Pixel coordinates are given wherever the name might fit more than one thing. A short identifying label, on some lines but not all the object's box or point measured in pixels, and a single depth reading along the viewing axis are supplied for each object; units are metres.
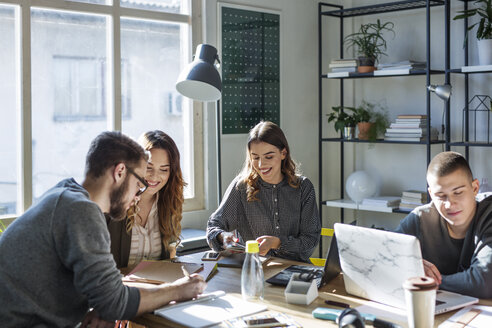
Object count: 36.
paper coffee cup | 1.62
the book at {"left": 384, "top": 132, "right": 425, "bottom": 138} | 4.02
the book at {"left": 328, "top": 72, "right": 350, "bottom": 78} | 4.25
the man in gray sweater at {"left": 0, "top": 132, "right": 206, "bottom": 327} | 1.70
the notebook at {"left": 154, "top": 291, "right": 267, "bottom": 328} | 1.80
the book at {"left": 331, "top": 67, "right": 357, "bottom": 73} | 4.27
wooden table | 1.82
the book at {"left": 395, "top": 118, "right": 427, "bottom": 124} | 4.02
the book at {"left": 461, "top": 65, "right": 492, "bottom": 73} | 3.62
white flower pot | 3.71
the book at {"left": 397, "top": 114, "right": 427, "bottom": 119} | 4.03
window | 3.20
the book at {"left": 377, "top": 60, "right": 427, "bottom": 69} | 4.04
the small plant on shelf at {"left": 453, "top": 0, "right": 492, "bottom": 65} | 3.71
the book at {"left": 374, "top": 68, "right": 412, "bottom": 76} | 4.00
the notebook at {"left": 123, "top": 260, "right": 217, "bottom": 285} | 2.20
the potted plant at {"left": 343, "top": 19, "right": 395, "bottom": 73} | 4.20
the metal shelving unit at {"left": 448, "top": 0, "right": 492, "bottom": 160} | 3.67
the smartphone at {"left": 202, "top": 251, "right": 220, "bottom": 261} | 2.56
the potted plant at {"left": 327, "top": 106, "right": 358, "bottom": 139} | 4.36
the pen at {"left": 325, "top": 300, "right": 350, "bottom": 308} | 1.93
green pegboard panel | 4.10
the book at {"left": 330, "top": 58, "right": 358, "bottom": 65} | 4.26
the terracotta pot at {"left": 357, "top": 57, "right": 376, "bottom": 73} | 4.19
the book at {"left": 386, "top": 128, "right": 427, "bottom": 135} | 4.01
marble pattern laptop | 1.79
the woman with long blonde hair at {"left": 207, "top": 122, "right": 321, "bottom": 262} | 2.90
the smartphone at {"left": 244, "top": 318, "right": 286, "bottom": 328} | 1.76
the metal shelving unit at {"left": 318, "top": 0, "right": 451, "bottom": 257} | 3.88
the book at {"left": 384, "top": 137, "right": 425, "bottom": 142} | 4.02
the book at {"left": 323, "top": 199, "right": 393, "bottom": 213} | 4.18
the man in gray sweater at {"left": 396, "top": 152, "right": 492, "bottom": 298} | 2.00
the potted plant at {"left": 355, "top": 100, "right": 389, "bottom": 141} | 4.27
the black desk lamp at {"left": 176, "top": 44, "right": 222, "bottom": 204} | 2.91
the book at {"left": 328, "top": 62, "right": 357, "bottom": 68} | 4.27
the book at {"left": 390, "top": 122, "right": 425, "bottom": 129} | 4.02
